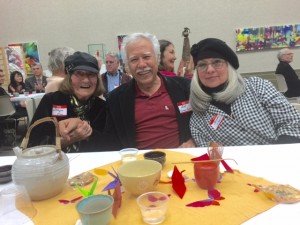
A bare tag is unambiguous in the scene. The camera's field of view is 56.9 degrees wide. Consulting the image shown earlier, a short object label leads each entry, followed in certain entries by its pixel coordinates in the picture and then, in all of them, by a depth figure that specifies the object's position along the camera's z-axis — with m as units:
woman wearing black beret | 1.68
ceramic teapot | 0.98
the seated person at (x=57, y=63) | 2.61
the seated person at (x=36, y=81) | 6.65
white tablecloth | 0.82
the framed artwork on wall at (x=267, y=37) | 6.55
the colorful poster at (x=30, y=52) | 7.54
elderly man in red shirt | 1.96
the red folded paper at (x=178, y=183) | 0.99
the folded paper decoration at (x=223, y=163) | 1.08
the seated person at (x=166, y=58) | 3.25
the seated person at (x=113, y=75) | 5.22
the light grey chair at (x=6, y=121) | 5.09
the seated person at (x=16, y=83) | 7.04
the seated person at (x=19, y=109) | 5.63
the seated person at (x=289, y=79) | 5.31
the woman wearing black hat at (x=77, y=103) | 2.03
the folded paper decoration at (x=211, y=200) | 0.91
